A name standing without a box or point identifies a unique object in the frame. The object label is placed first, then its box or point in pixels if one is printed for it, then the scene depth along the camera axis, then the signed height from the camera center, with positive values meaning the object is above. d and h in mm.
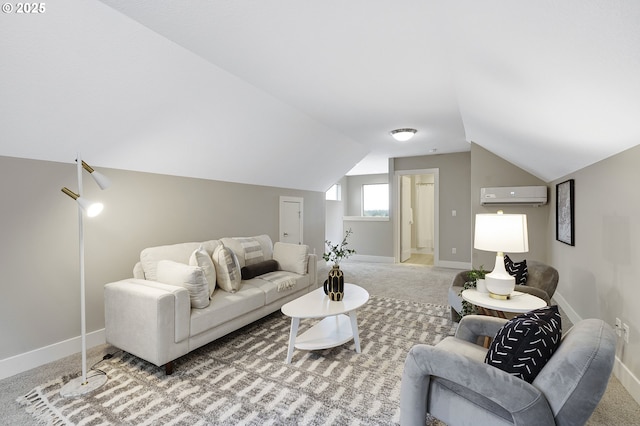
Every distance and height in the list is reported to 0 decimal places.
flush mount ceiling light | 4500 +1207
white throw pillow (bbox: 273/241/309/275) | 3783 -562
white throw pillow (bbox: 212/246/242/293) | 2920 -562
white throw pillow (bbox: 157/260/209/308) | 2428 -545
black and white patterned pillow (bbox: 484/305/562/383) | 1306 -595
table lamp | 2178 -190
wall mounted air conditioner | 4406 +284
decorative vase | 2764 -662
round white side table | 2123 -659
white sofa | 2178 -793
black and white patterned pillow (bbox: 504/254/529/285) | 3035 -584
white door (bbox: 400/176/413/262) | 7260 -113
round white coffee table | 2445 -893
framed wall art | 3303 +11
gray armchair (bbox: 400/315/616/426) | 1104 -707
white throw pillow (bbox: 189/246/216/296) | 2726 -459
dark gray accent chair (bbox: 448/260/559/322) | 2668 -679
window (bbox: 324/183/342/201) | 8024 +540
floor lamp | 2062 -540
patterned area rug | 1795 -1209
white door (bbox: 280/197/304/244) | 5414 -104
